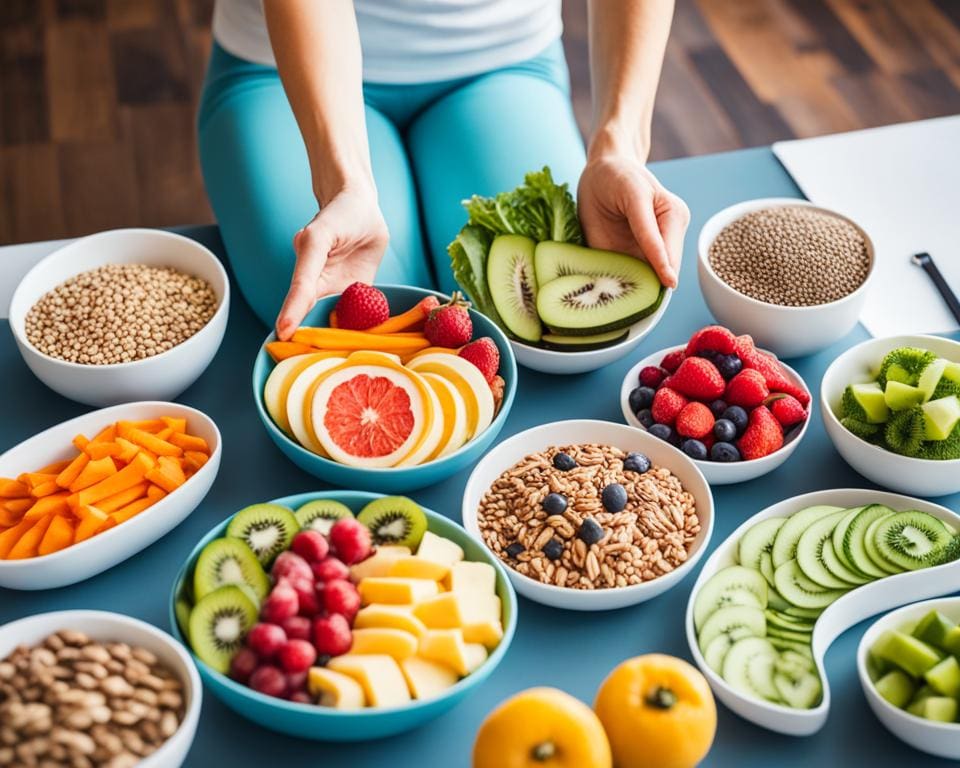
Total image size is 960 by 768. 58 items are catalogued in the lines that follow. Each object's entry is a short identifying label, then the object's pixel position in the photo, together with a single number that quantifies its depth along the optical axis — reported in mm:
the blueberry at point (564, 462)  1452
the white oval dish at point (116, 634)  1132
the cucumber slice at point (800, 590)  1319
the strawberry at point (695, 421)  1499
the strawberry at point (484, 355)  1549
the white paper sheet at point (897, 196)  1816
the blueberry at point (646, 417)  1552
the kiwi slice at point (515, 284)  1690
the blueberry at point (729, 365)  1537
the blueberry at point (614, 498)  1387
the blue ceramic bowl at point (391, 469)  1433
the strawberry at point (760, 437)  1491
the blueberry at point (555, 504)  1382
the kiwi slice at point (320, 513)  1320
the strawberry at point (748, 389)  1510
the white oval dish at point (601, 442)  1314
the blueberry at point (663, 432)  1515
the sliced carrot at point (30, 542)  1352
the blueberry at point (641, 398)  1574
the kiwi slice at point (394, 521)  1306
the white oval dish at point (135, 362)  1549
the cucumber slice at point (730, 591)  1317
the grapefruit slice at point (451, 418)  1478
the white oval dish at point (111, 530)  1318
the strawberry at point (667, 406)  1528
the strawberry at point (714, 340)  1559
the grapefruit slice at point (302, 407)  1483
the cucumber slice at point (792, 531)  1372
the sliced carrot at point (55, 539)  1353
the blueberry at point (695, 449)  1491
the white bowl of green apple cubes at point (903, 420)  1433
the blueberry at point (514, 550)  1359
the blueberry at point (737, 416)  1505
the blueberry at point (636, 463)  1450
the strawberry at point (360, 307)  1594
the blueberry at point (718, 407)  1522
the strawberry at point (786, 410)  1530
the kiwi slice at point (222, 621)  1184
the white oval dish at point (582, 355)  1634
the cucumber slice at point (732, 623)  1282
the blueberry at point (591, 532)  1345
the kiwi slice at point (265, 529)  1286
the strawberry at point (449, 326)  1579
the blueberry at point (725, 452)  1491
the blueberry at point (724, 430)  1497
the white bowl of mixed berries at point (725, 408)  1495
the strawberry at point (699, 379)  1513
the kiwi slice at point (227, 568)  1239
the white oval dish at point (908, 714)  1164
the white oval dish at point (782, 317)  1628
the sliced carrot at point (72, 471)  1409
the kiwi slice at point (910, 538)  1347
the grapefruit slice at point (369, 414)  1459
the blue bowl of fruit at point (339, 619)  1139
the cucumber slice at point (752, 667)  1232
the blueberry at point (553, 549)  1347
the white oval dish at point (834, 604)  1203
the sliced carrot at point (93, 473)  1396
